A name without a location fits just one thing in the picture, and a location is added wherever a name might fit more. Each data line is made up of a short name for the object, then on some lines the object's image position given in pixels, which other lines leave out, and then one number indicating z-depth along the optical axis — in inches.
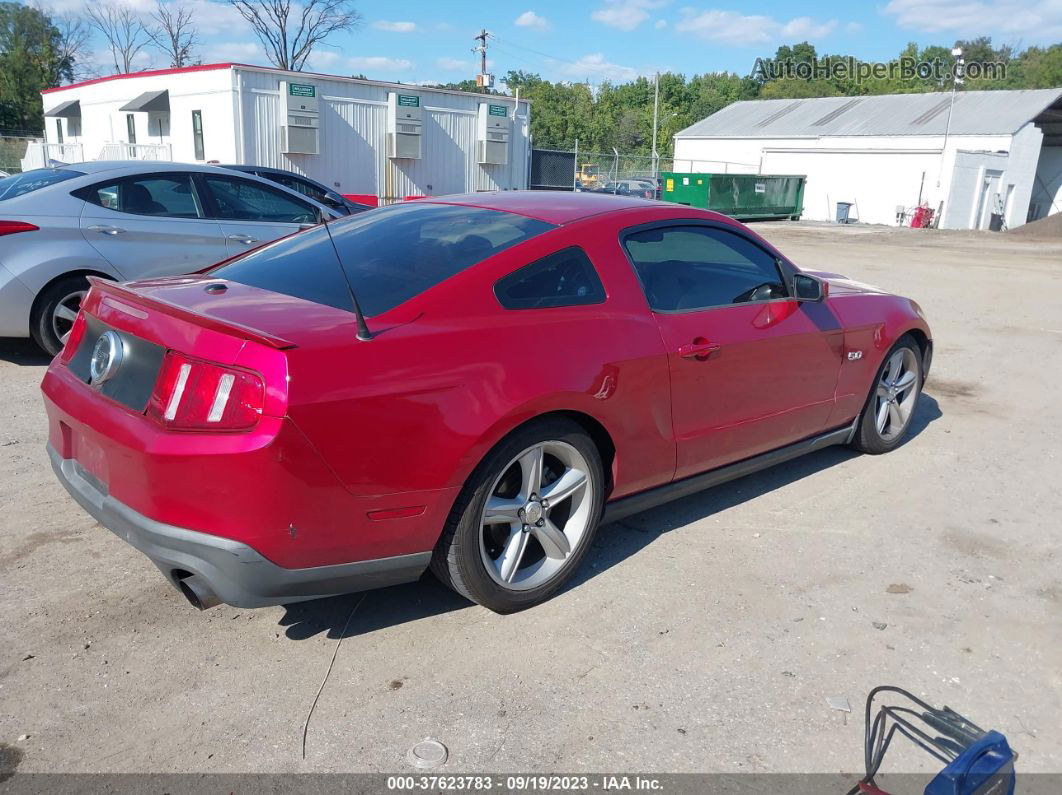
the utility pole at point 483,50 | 2287.2
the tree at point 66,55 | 2630.7
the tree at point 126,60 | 2647.6
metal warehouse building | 1517.0
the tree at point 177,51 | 2499.0
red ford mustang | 105.3
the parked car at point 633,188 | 1345.0
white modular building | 914.1
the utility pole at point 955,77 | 1489.9
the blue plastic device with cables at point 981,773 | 76.9
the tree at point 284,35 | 2115.7
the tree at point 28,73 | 2207.2
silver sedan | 255.6
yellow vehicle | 1577.3
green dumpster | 1301.7
